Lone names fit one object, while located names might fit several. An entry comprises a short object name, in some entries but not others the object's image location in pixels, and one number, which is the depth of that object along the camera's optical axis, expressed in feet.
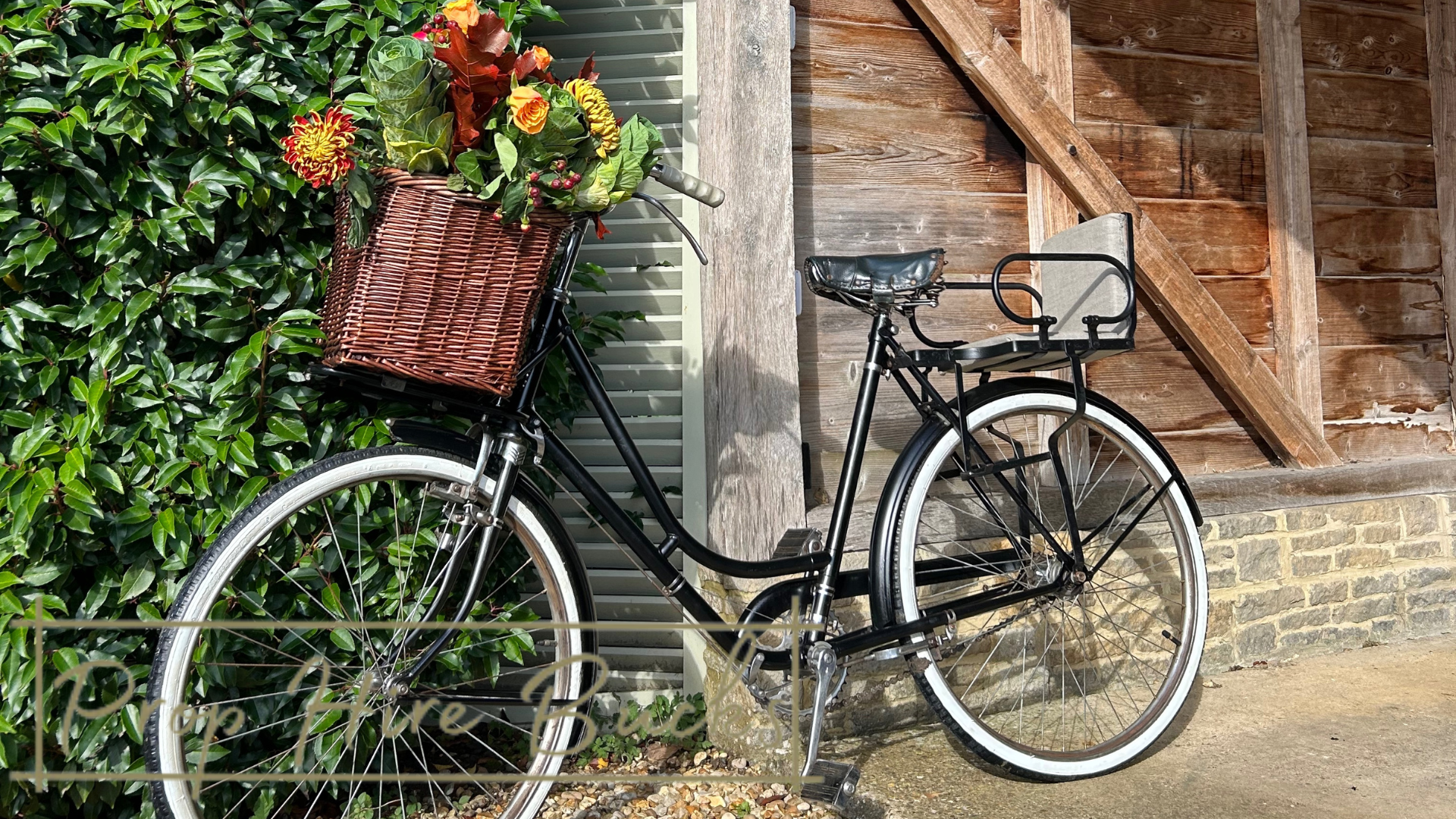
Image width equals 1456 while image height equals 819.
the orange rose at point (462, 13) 6.14
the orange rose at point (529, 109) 6.18
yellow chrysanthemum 6.55
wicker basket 6.38
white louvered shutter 10.20
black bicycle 6.96
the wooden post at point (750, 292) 9.17
